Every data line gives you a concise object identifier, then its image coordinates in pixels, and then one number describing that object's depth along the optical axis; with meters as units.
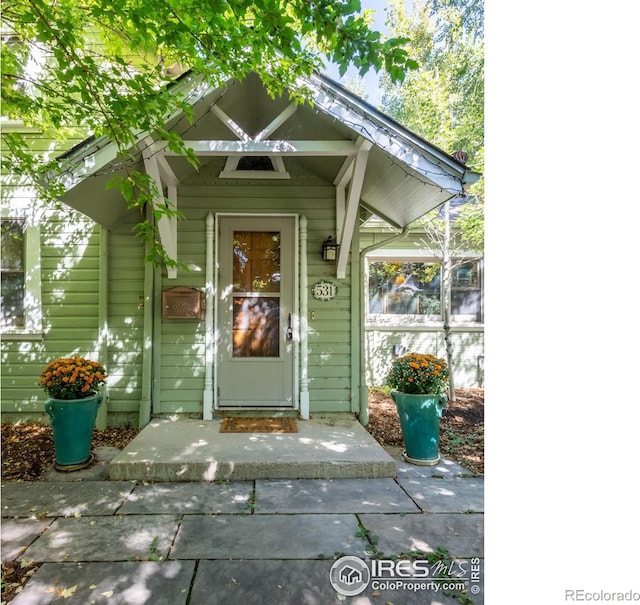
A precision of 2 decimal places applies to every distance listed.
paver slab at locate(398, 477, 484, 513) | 2.72
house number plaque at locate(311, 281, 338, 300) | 4.50
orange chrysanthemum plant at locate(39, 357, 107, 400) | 3.34
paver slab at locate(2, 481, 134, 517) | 2.61
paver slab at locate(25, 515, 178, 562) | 2.12
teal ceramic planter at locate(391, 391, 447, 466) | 3.51
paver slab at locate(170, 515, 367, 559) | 2.14
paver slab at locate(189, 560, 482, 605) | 1.82
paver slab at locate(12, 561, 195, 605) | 1.79
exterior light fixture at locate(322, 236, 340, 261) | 4.36
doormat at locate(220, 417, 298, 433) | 3.90
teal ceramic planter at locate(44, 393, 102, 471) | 3.30
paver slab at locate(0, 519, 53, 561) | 2.15
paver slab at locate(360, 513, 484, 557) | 2.22
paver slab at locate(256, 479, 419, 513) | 2.66
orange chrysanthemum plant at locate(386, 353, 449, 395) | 3.56
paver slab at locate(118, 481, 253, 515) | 2.63
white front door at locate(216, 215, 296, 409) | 4.41
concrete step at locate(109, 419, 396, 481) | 3.09
